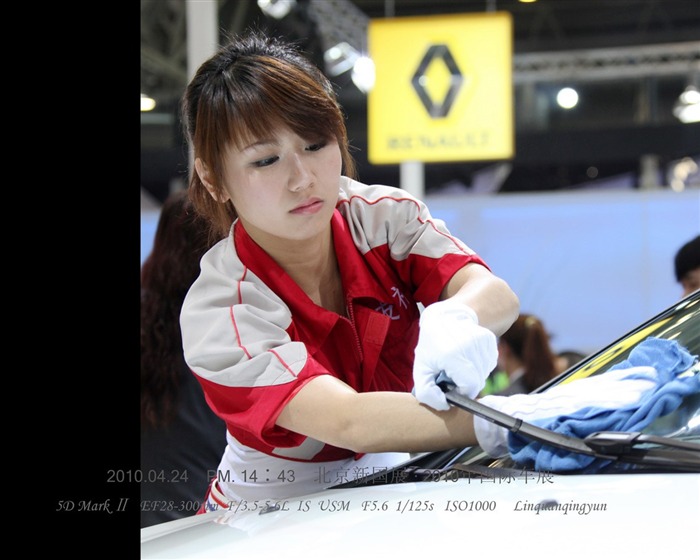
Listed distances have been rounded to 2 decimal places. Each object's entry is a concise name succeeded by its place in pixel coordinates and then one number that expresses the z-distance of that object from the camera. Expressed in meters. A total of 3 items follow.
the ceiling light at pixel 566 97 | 10.60
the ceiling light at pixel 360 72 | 8.26
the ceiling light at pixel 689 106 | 9.48
